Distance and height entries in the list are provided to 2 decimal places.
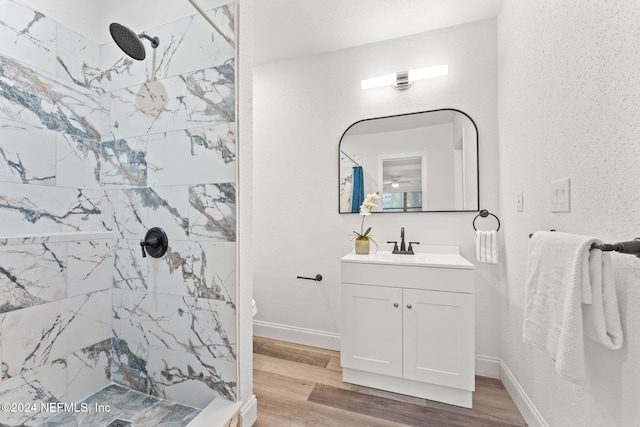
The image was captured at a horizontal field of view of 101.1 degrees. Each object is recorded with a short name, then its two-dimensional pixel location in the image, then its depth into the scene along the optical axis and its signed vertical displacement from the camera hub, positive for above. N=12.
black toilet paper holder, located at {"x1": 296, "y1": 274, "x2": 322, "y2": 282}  2.22 -0.56
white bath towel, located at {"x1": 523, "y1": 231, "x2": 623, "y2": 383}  0.77 -0.29
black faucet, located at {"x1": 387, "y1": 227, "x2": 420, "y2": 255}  1.91 -0.28
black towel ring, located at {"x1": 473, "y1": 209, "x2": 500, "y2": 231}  1.81 -0.03
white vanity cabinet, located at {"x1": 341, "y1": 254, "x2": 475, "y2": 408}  1.51 -0.70
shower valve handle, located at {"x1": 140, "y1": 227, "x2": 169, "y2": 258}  1.38 -0.15
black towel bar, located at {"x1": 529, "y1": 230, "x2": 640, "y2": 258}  0.68 -0.10
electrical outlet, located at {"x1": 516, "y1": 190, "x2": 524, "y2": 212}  1.46 +0.05
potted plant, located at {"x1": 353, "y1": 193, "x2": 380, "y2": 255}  1.92 -0.18
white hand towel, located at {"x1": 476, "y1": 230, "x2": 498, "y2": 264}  1.69 -0.23
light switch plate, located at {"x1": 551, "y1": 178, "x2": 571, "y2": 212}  1.04 +0.06
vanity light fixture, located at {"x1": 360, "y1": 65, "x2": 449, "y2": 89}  1.91 +1.00
